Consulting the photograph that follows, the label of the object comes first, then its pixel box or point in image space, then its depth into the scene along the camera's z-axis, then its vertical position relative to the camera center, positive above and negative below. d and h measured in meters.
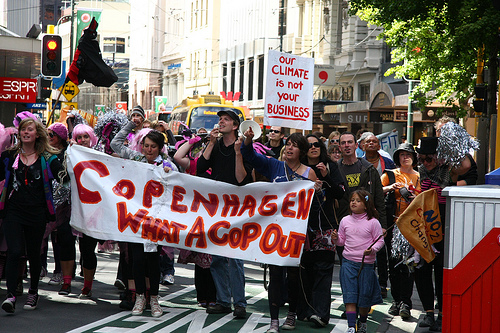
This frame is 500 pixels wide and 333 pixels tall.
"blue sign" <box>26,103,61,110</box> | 38.36 +0.47
